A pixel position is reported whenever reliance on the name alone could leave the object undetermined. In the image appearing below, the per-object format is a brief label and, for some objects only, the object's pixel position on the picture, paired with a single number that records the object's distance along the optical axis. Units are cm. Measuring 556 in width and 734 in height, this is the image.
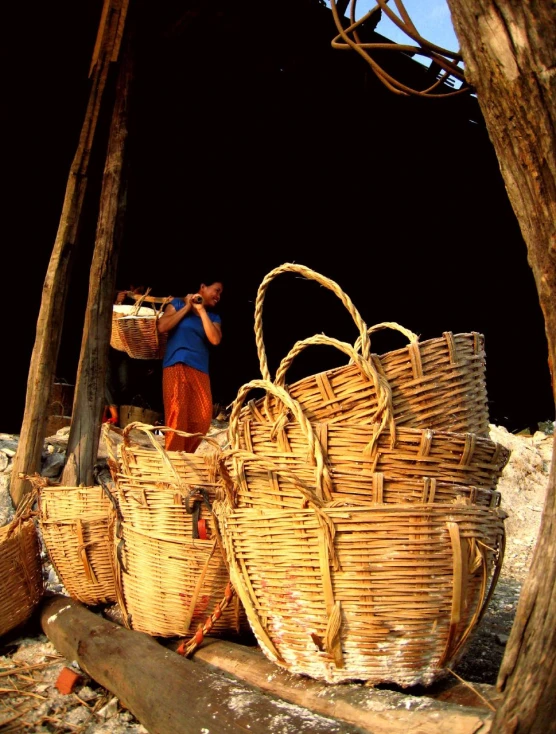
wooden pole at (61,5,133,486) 409
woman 412
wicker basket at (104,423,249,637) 219
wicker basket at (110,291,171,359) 439
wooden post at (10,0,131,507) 403
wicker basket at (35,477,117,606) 281
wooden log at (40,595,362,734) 149
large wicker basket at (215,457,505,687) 154
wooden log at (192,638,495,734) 130
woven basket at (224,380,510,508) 158
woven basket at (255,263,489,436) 166
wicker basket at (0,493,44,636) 271
